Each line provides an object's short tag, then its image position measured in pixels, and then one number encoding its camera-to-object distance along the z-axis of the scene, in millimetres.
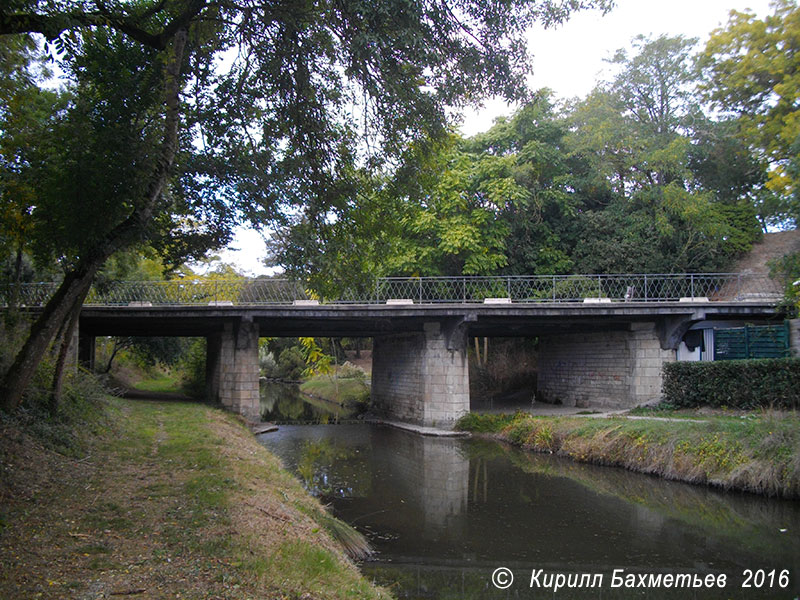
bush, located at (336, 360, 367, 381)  36731
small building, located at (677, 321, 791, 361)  17703
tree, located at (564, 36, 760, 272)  24406
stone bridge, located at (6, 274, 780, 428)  19609
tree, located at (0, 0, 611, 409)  7816
